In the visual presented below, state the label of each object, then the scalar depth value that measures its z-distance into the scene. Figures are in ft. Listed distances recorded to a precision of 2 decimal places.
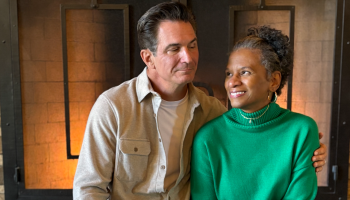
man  3.95
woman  3.67
